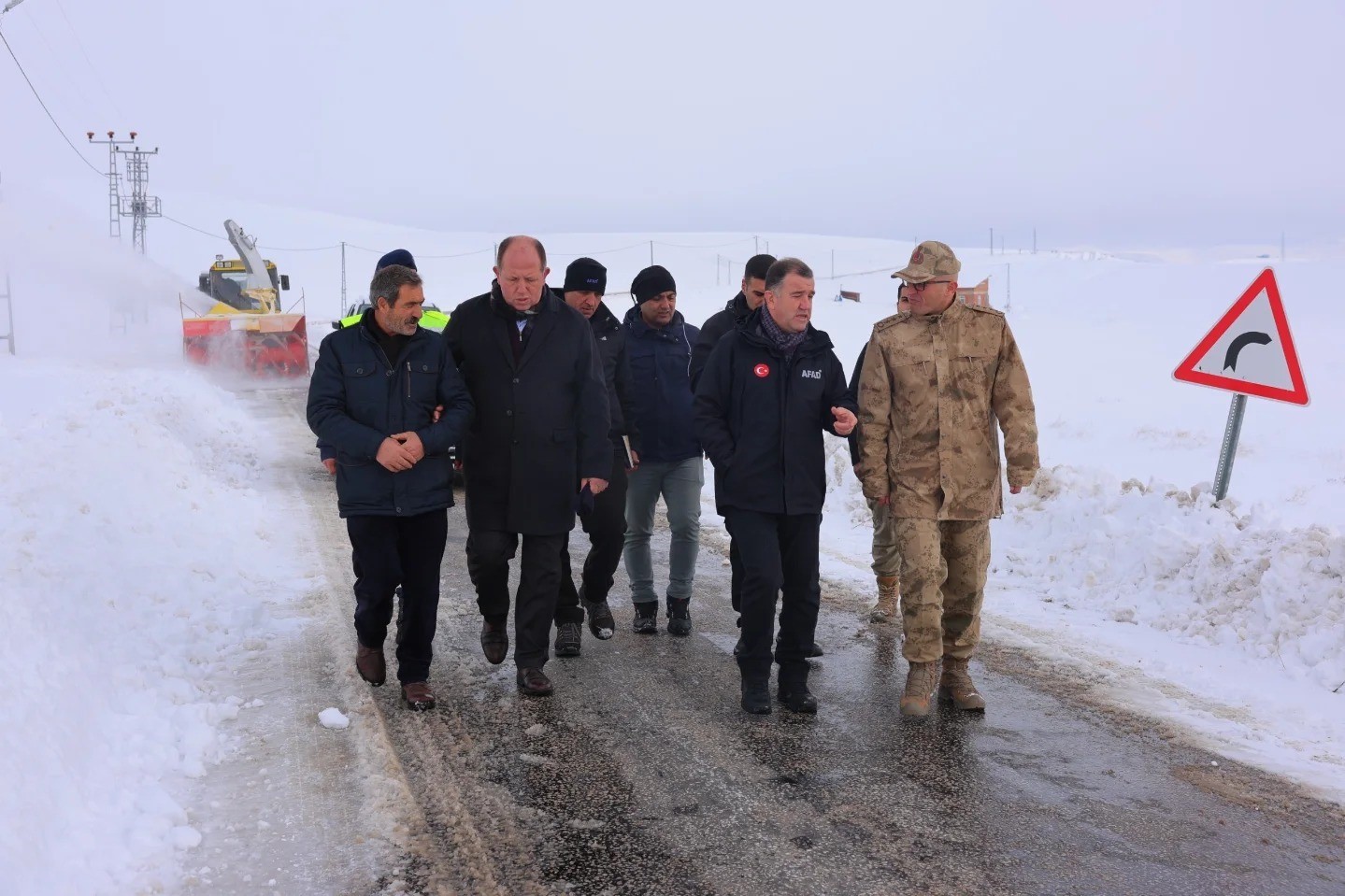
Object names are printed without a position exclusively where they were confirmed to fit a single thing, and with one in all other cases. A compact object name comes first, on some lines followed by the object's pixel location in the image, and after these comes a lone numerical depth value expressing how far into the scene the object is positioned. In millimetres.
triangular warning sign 7129
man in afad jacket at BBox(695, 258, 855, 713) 5355
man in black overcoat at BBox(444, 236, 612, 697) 5531
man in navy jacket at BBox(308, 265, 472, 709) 5184
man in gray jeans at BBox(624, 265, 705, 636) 6695
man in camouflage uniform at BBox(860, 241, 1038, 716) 5289
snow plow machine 23969
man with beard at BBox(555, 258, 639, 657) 6359
